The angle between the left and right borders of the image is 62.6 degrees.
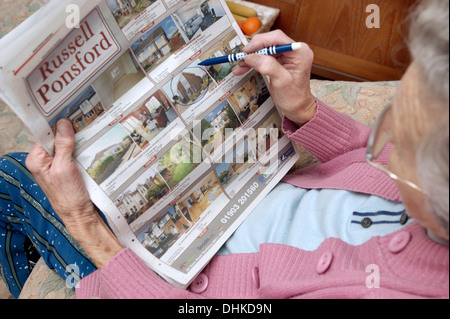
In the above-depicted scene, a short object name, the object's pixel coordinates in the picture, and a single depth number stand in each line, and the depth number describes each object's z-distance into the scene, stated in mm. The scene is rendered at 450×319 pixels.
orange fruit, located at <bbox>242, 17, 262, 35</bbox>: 1387
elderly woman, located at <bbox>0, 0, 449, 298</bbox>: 437
